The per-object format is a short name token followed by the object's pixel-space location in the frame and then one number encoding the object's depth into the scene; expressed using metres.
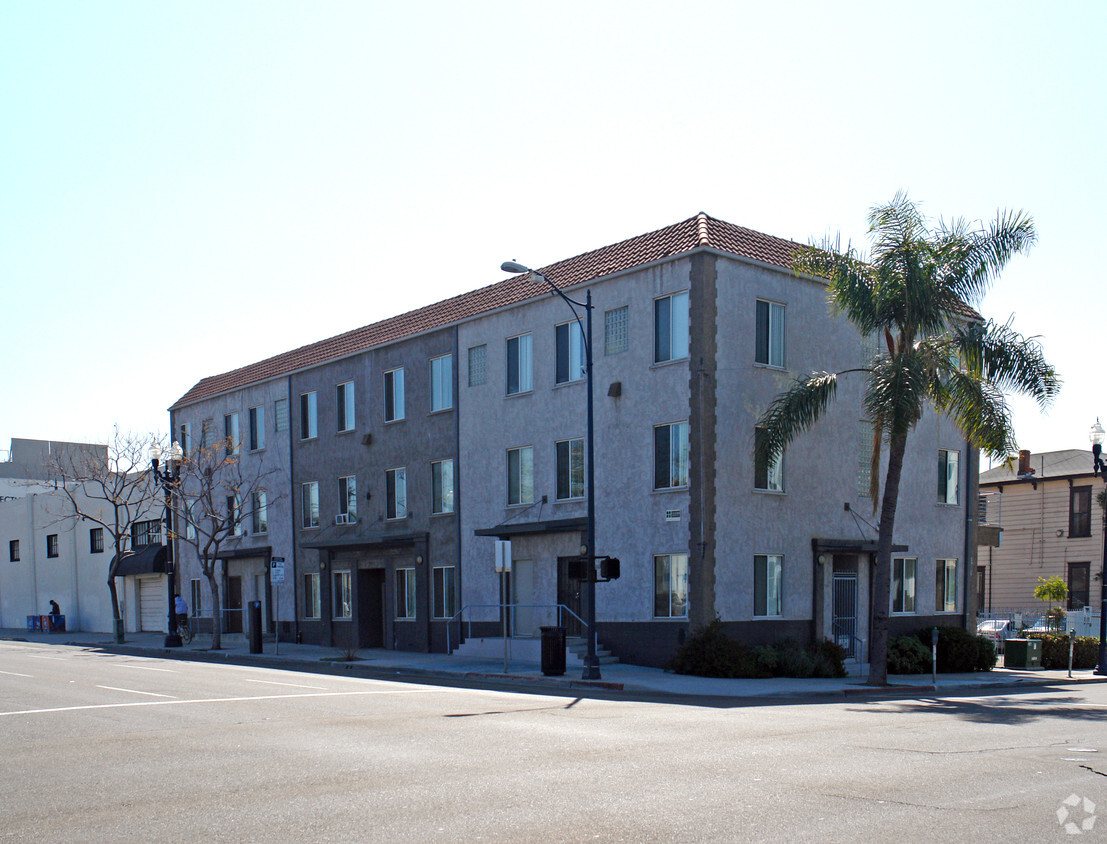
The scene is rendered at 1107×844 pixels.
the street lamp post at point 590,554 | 21.73
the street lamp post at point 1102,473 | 28.59
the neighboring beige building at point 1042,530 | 46.34
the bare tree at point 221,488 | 37.61
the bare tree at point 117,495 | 40.59
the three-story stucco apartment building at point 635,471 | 24.61
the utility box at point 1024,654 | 29.27
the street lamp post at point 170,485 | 35.94
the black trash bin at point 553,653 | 22.72
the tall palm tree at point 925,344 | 21.84
